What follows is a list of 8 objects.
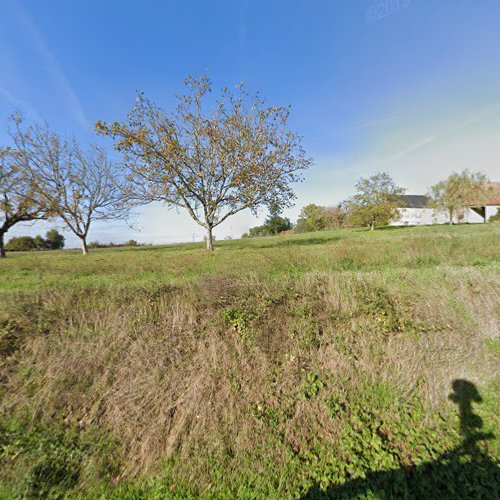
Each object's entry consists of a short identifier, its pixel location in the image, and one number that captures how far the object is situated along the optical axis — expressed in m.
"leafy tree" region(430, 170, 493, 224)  35.12
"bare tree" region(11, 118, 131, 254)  22.94
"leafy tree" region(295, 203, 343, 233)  64.94
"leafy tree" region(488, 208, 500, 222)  35.75
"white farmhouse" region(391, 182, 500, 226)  39.81
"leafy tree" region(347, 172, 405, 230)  36.18
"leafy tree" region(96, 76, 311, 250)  15.84
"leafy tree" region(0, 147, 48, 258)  21.97
